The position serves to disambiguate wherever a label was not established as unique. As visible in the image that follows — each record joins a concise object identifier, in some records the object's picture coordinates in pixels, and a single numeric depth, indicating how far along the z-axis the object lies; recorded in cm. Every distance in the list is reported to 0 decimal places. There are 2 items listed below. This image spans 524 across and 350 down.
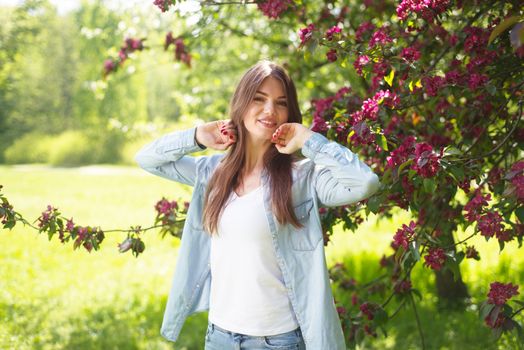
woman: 202
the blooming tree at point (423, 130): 206
